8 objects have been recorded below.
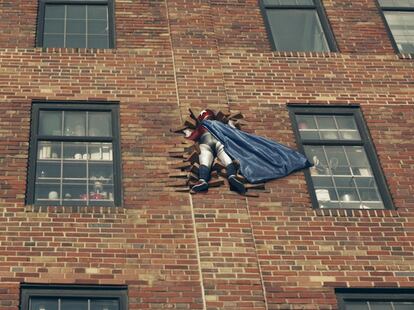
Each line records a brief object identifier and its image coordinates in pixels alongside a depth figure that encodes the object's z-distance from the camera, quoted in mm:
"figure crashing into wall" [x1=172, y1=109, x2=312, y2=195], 13938
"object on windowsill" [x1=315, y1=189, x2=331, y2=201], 14219
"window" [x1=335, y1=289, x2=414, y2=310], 12461
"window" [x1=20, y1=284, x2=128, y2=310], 12094
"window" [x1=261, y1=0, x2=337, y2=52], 17312
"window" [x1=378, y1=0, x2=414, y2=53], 17609
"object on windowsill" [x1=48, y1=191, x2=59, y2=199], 13773
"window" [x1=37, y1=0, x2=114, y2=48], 16781
